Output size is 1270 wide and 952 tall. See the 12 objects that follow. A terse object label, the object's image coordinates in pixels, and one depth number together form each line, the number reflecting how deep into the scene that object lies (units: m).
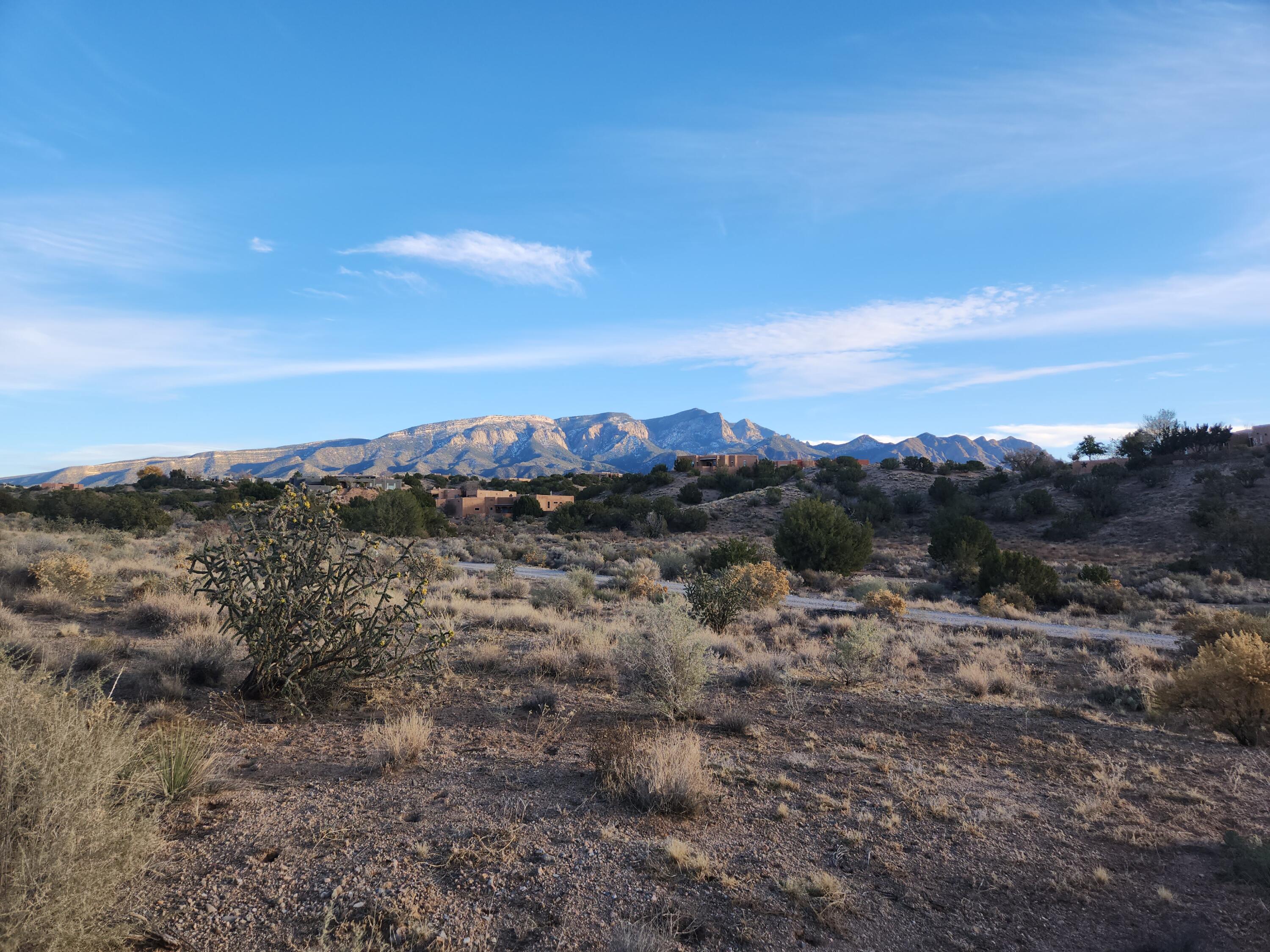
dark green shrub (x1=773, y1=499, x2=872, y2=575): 27.08
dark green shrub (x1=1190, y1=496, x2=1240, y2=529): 39.44
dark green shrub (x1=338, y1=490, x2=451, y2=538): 37.09
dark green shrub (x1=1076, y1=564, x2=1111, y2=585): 26.12
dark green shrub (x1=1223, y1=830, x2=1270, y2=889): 4.64
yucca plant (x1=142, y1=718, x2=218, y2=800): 4.90
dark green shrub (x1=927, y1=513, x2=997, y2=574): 27.34
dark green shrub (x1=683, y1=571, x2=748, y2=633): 14.54
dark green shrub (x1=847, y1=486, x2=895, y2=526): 54.53
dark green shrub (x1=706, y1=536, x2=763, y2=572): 21.69
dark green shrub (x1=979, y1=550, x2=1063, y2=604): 23.42
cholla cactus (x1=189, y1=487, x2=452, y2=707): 7.30
